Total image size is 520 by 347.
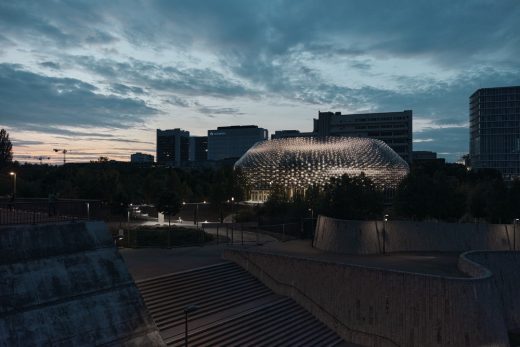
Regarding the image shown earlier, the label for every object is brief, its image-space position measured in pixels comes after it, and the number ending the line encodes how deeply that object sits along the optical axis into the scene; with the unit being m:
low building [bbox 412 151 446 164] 169.62
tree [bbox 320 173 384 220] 32.88
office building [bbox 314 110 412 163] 114.38
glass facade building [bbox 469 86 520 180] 128.75
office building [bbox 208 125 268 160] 189.25
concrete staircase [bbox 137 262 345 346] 14.15
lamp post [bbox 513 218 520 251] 26.49
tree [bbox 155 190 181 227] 34.81
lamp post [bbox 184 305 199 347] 11.56
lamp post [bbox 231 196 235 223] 45.21
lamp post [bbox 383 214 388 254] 26.77
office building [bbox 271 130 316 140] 130.45
